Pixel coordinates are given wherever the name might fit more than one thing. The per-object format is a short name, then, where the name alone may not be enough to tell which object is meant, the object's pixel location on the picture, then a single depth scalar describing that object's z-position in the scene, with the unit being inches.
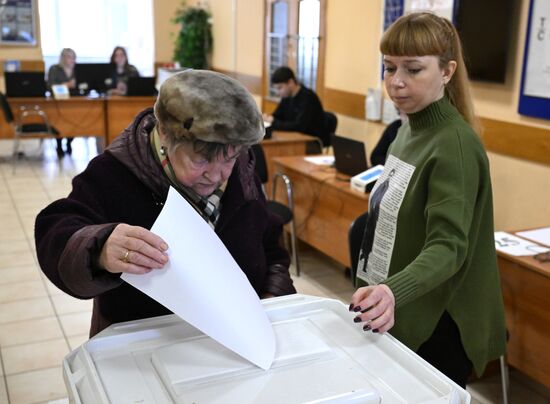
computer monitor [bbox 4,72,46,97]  281.1
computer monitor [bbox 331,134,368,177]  152.2
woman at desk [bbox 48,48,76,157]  322.3
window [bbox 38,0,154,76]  419.8
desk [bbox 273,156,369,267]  149.9
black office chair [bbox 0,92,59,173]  275.0
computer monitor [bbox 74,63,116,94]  322.3
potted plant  373.4
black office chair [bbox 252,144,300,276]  158.7
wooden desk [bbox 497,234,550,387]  95.0
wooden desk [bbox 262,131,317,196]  197.0
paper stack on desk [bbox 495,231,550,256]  101.7
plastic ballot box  38.0
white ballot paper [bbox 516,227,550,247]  109.7
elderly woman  42.3
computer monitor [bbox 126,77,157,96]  314.7
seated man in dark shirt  217.6
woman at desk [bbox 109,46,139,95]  336.5
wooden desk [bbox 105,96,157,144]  309.6
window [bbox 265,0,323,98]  241.9
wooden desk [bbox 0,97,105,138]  285.0
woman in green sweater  56.3
